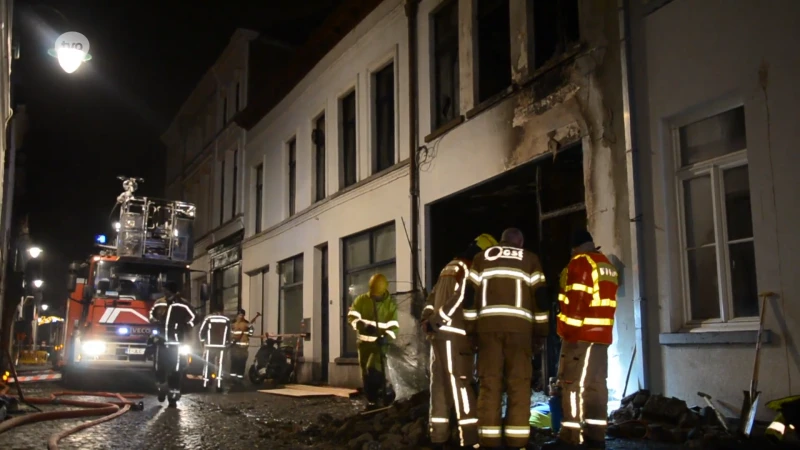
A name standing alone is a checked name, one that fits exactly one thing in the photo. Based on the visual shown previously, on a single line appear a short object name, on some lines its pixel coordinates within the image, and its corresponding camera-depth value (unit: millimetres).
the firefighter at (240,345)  17109
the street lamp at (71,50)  8758
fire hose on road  8609
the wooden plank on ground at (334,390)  13714
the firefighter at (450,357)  6676
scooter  17125
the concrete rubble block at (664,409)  7039
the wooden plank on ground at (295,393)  13766
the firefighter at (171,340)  11562
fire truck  15008
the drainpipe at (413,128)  13594
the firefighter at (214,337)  14273
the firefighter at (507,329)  6324
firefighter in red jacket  6328
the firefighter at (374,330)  10117
